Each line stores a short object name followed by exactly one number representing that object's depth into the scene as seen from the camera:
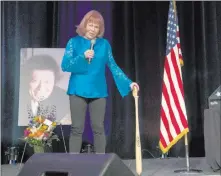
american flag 2.72
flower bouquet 3.32
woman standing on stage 2.27
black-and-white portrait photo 3.47
